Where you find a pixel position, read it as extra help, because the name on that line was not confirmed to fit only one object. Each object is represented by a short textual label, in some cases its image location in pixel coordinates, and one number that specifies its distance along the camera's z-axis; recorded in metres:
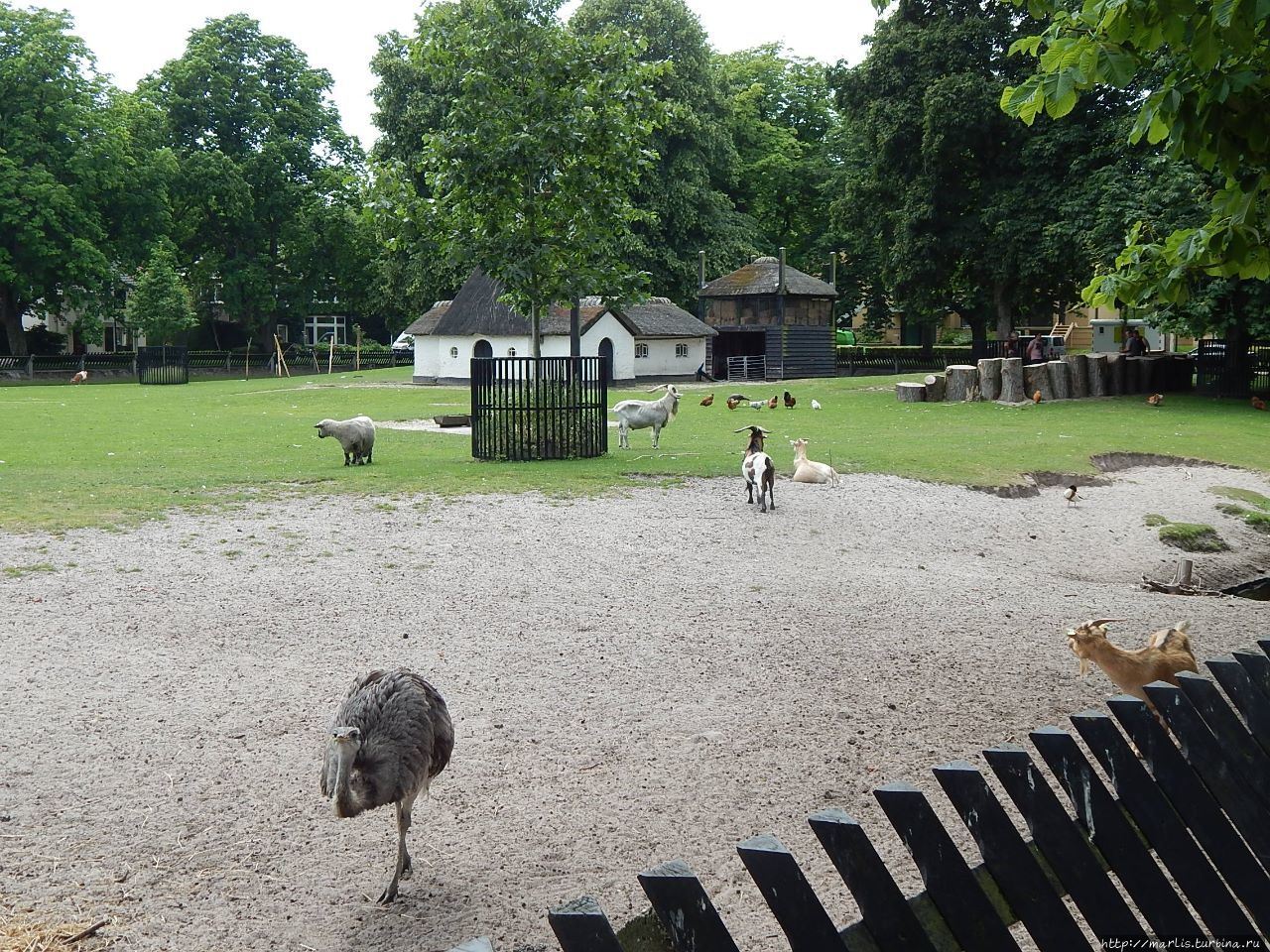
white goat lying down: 19.08
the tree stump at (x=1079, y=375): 39.03
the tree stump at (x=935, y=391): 40.22
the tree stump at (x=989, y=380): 38.78
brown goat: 7.57
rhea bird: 5.07
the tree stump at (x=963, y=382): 39.19
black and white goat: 16.50
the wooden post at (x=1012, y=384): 37.94
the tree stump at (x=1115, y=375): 40.09
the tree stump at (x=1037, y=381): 38.38
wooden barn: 57.72
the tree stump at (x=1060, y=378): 38.56
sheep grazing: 21.36
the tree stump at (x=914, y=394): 40.12
